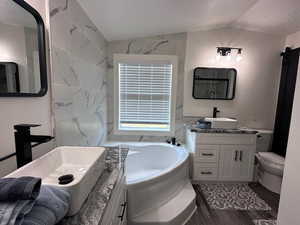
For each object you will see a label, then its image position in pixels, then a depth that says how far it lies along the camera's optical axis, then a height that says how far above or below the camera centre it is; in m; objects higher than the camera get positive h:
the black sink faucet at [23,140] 0.78 -0.23
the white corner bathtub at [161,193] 1.58 -1.11
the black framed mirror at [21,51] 0.76 +0.23
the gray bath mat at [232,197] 1.98 -1.30
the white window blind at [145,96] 2.78 +0.02
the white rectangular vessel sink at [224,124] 2.44 -0.36
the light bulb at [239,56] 2.59 +0.73
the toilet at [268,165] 2.25 -0.91
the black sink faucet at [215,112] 2.77 -0.21
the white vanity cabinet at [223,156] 2.39 -0.85
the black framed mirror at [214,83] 2.71 +0.29
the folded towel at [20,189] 0.46 -0.28
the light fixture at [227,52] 2.58 +0.78
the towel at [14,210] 0.41 -0.32
